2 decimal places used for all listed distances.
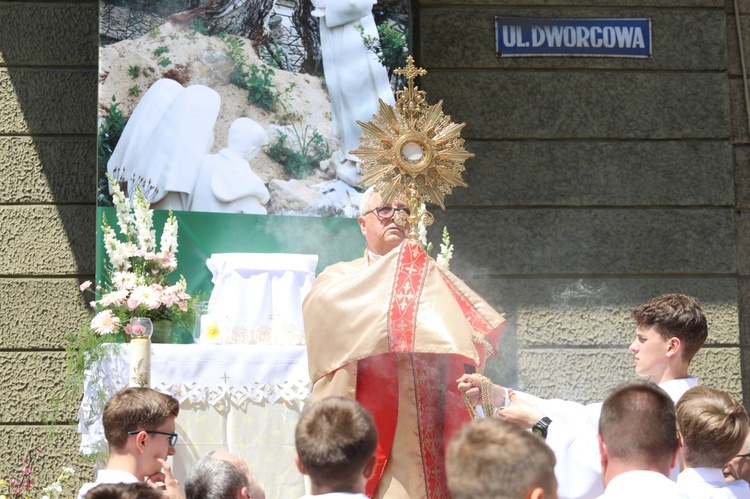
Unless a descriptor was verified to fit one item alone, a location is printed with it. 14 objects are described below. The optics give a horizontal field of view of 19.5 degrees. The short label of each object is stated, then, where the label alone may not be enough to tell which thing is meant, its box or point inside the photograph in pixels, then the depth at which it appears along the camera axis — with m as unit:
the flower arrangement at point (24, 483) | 11.61
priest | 8.68
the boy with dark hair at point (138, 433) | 7.20
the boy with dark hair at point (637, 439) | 5.54
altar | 9.83
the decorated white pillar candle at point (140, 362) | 9.69
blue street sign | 13.23
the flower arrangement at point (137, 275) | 10.39
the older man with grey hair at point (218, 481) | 6.01
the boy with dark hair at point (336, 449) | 5.50
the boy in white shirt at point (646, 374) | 7.65
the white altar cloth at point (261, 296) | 10.92
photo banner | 11.91
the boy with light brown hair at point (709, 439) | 6.66
